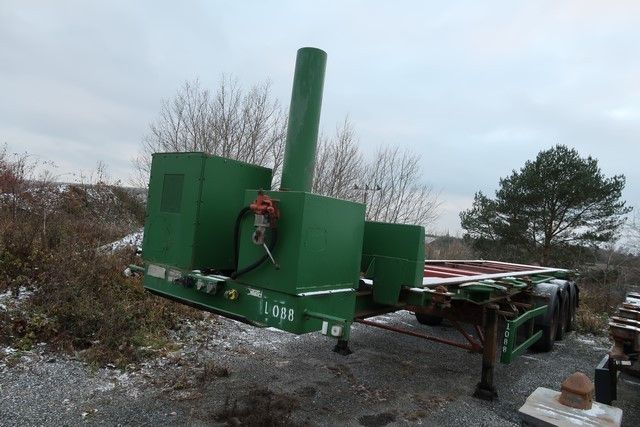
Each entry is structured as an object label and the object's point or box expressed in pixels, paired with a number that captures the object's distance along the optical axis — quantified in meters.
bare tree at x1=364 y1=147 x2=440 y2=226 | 22.62
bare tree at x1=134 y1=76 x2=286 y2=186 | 16.67
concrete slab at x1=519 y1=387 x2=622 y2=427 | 1.60
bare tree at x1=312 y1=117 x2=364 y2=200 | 19.64
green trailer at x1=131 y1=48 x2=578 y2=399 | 3.37
